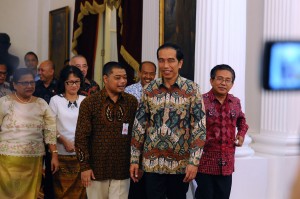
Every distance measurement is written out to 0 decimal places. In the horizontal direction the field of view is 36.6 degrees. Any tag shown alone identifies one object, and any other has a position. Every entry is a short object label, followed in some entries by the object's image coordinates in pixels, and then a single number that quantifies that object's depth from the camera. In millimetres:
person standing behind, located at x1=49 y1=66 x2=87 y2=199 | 4137
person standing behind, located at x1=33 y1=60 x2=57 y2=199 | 5164
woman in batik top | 3914
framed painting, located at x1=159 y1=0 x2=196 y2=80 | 5871
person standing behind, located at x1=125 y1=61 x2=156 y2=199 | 4645
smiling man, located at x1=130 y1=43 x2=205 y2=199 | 3158
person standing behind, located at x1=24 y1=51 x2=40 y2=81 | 7195
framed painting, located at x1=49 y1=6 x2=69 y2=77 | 10552
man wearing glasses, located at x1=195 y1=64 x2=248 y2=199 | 3545
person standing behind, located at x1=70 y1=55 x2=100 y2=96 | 4812
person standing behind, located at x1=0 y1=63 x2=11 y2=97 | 4956
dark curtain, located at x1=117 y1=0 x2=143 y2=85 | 7109
